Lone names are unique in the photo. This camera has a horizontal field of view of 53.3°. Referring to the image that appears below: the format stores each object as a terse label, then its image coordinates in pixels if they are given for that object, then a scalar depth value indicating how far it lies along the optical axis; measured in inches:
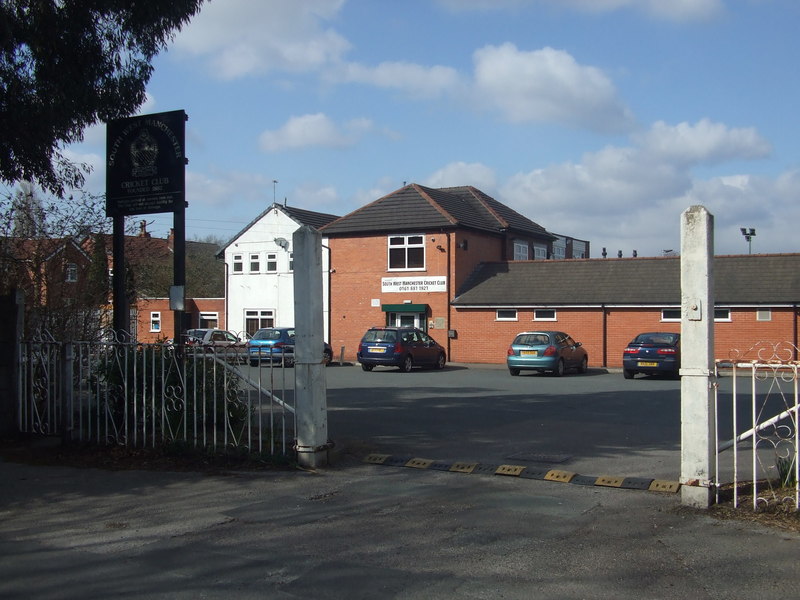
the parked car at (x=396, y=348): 1139.9
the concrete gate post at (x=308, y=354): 361.1
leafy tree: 426.0
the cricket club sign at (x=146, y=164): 430.9
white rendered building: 1656.0
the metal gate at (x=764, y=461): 267.4
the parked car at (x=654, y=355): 988.6
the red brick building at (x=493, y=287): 1194.6
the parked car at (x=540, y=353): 1055.0
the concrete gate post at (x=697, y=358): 283.0
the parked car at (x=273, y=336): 1264.3
